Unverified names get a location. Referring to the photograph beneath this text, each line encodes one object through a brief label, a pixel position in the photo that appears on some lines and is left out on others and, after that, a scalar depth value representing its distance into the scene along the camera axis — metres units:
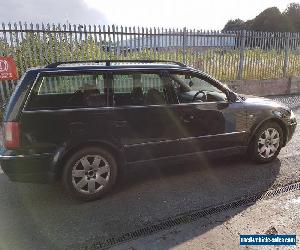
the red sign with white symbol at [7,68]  7.53
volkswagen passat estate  3.45
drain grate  2.96
